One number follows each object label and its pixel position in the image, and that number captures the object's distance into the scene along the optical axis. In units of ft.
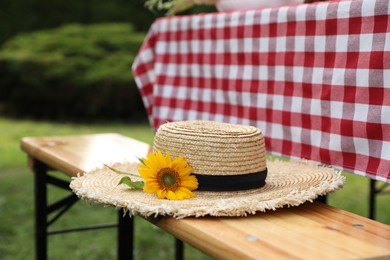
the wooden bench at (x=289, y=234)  3.30
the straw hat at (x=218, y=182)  4.00
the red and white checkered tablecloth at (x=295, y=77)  4.84
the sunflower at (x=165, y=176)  4.25
